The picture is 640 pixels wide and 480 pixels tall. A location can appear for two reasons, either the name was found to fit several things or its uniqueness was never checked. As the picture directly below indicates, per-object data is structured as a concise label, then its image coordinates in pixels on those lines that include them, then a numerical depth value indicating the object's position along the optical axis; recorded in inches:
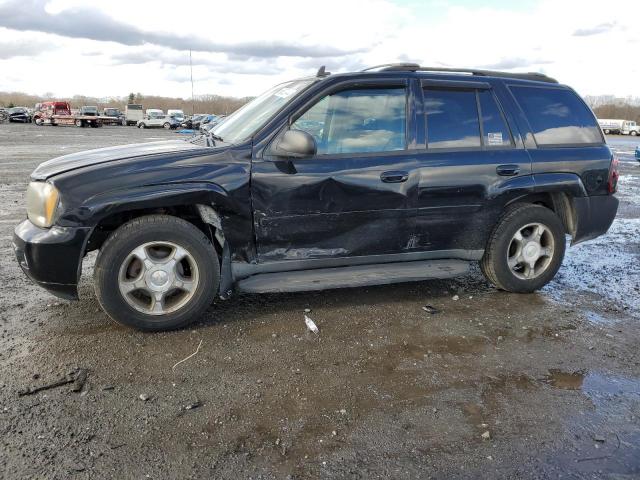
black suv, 145.3
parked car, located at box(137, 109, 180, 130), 2036.2
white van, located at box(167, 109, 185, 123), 2061.9
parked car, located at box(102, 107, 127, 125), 2155.3
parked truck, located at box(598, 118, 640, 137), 2269.7
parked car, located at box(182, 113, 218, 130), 1652.9
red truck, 1838.1
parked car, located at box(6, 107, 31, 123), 2031.3
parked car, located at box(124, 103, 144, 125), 2180.1
